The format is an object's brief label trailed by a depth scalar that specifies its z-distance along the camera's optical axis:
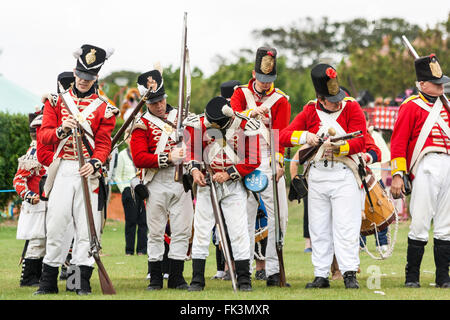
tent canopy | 26.03
